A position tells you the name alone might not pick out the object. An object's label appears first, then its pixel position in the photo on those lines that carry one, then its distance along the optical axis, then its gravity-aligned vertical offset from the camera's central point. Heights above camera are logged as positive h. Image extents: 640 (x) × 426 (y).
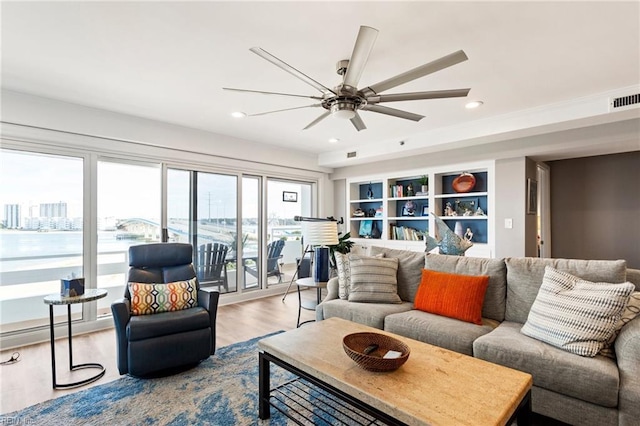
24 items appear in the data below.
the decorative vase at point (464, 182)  4.74 +0.47
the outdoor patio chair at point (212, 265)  4.63 -0.72
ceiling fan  1.72 +0.82
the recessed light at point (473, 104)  3.34 +1.15
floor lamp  3.65 -0.24
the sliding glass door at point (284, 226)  5.53 -0.19
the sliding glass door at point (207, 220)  4.39 -0.07
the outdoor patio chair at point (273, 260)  5.30 -0.76
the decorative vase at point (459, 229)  4.93 -0.23
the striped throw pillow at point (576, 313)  1.84 -0.60
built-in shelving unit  4.69 +0.11
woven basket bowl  1.57 -0.72
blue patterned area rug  1.98 -1.24
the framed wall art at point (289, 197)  5.79 +0.33
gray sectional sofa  1.66 -0.82
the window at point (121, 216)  3.78 +0.00
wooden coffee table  1.29 -0.78
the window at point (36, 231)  3.23 -0.15
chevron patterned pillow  2.70 -0.70
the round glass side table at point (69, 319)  2.39 -0.80
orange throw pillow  2.46 -0.65
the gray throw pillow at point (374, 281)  2.96 -0.62
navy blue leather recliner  2.43 -0.90
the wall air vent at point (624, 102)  2.93 +1.02
